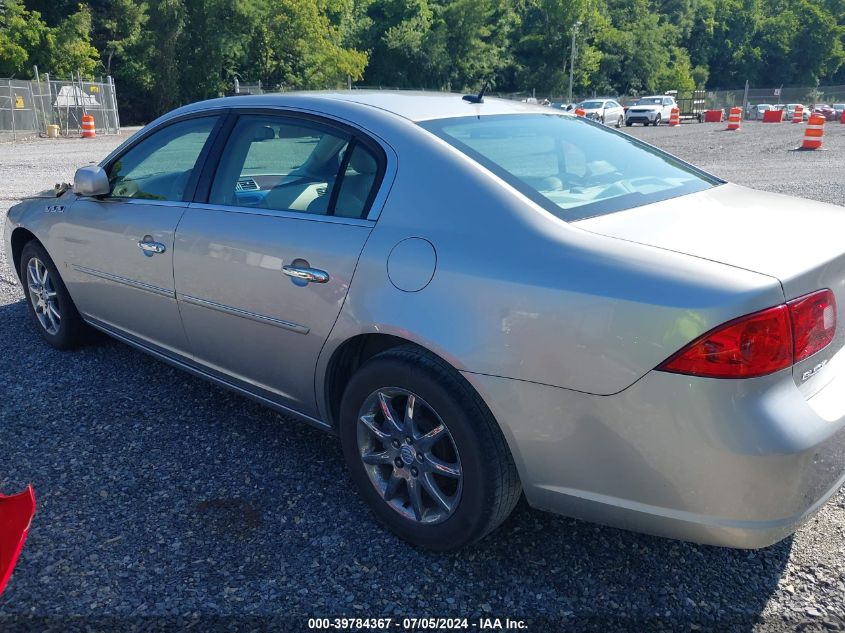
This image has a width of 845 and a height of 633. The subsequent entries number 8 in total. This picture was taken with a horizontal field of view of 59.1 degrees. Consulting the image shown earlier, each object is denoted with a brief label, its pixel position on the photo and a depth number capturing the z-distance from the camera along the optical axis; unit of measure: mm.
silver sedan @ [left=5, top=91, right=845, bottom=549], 2094
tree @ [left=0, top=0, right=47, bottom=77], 40125
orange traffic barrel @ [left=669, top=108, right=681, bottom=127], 41750
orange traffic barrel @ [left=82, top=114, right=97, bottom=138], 30109
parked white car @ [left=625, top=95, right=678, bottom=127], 41031
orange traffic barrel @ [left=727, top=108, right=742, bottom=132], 33594
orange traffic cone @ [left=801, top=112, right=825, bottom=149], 21062
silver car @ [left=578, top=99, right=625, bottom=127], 37125
